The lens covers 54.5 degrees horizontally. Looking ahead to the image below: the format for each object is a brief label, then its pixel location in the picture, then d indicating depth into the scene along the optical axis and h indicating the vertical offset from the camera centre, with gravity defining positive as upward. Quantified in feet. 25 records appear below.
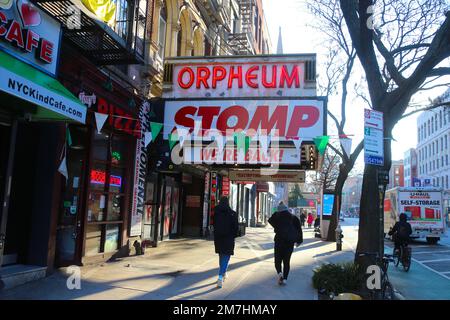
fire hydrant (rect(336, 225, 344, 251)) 57.21 -3.06
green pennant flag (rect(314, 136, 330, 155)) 35.22 +5.89
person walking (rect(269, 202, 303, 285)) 29.32 -1.76
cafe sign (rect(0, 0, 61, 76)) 21.44 +8.87
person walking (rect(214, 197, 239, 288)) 27.71 -1.42
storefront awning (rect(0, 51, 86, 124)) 19.44 +5.43
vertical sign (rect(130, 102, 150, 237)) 39.01 +2.72
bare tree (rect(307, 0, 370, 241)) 69.63 +16.20
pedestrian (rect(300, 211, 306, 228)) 136.53 -1.21
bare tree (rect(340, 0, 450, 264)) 28.37 +9.27
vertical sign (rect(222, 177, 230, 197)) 72.54 +4.16
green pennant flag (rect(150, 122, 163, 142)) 34.91 +6.44
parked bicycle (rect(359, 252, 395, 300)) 25.40 -3.72
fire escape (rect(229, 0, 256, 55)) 92.58 +41.53
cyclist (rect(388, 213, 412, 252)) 43.14 -1.36
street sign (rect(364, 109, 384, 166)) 25.90 +4.73
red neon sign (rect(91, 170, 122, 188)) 33.42 +2.20
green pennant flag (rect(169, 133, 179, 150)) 39.77 +6.34
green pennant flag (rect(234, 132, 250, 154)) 38.78 +6.33
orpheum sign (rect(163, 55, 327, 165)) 39.52 +10.16
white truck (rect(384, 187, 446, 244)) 75.36 +1.61
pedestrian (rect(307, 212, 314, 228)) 138.95 -1.46
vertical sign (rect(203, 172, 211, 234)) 61.72 +1.16
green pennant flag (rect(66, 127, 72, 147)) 28.43 +4.38
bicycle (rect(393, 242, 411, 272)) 41.17 -3.56
